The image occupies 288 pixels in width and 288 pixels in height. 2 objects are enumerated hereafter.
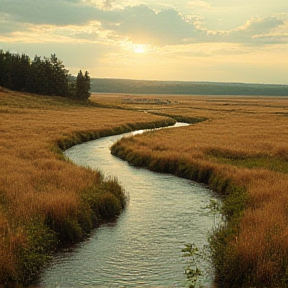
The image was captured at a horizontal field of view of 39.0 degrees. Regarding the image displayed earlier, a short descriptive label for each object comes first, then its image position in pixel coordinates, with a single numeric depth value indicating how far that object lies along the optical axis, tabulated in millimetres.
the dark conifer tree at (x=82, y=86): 110250
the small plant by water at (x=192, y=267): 10641
